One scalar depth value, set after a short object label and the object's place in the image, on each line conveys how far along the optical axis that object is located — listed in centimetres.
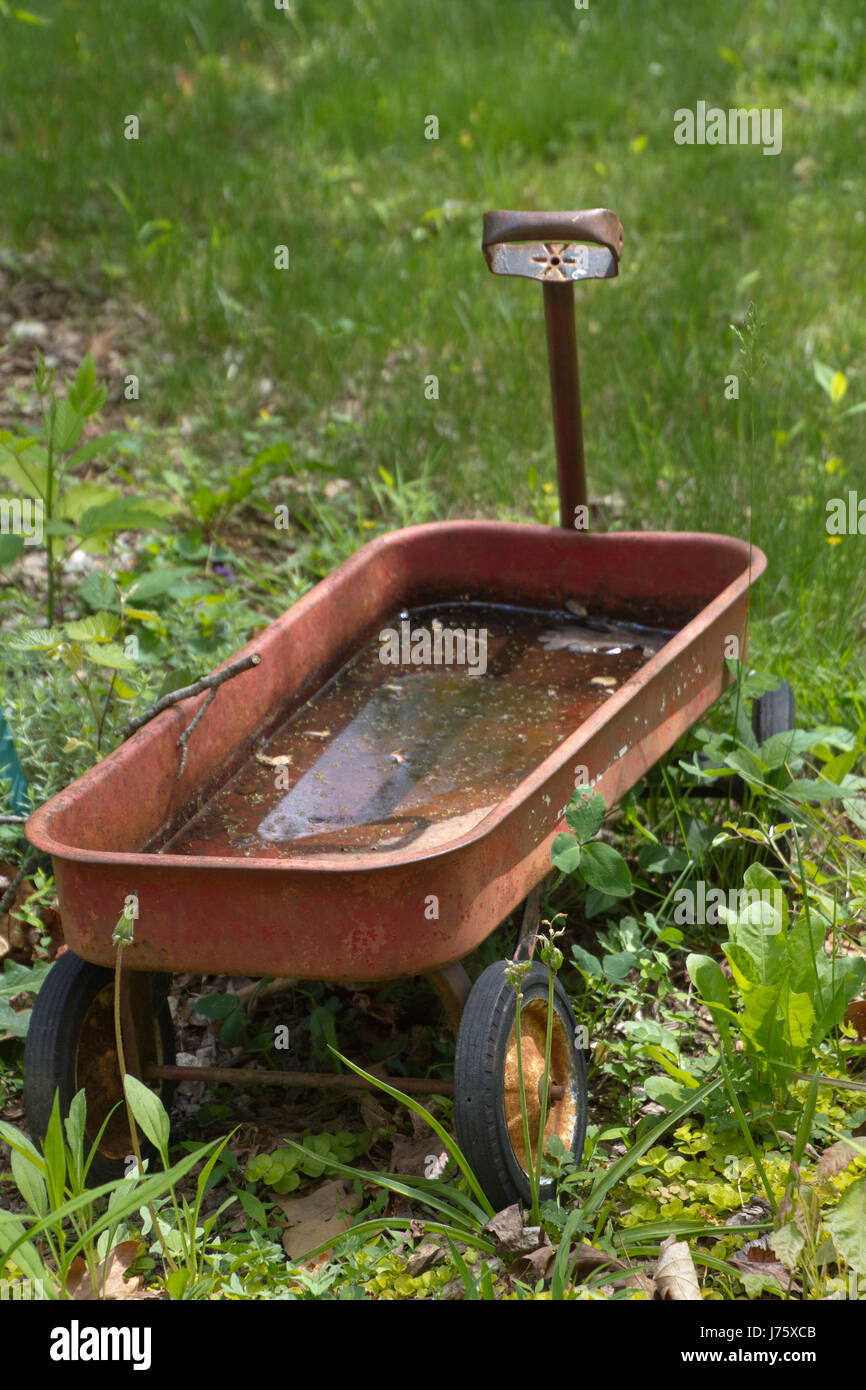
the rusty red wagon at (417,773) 212
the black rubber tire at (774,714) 316
